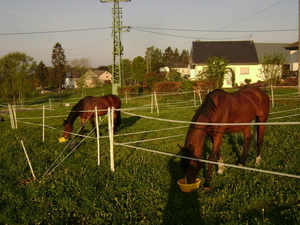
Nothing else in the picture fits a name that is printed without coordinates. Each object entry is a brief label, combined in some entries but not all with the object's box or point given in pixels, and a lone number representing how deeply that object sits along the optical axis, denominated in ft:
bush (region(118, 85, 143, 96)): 107.54
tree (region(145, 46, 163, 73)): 270.42
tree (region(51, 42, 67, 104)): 105.01
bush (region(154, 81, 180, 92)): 83.66
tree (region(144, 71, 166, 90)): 106.63
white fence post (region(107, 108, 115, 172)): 18.34
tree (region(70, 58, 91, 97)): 264.31
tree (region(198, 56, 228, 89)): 74.79
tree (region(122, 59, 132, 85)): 226.99
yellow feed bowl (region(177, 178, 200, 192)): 14.79
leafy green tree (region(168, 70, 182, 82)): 101.60
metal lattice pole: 121.90
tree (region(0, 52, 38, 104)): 110.93
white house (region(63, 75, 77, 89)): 311.68
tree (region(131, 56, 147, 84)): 168.68
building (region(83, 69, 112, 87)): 238.07
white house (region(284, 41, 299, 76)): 114.86
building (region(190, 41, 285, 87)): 123.24
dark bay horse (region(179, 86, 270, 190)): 14.98
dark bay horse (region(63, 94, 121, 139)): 32.81
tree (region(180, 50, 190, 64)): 361.51
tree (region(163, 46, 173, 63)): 370.32
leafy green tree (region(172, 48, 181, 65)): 362.94
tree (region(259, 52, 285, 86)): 77.56
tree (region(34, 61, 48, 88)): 231.50
